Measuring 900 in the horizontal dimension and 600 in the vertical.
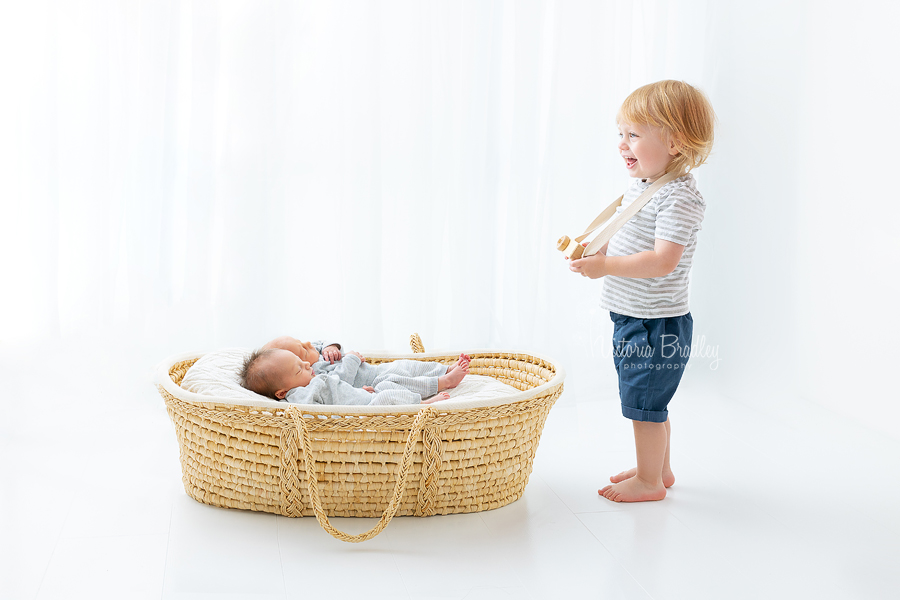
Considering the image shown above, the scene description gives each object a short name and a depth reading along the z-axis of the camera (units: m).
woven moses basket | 1.30
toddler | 1.41
